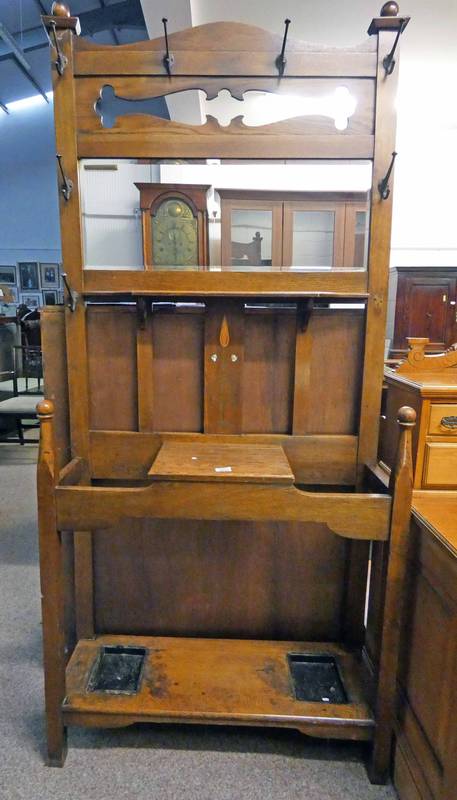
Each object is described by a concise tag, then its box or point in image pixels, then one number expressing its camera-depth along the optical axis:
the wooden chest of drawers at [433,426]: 1.35
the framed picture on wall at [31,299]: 8.65
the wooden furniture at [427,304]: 3.46
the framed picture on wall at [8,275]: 8.62
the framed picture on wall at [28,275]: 8.58
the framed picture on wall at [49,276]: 8.57
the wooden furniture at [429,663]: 1.02
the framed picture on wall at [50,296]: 8.72
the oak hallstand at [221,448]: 1.22
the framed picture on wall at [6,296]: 5.13
